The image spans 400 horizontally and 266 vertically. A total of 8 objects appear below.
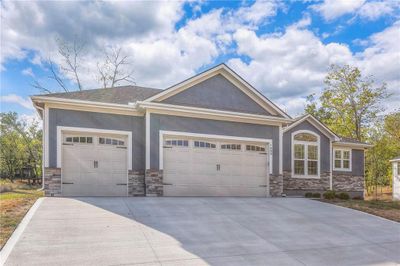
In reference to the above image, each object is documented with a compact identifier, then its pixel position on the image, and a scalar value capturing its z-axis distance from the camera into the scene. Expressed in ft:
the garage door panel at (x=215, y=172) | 41.45
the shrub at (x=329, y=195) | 47.26
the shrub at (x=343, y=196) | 48.32
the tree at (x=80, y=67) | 88.48
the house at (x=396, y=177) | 71.57
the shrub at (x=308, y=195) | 50.66
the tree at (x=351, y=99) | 92.68
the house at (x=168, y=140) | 38.17
